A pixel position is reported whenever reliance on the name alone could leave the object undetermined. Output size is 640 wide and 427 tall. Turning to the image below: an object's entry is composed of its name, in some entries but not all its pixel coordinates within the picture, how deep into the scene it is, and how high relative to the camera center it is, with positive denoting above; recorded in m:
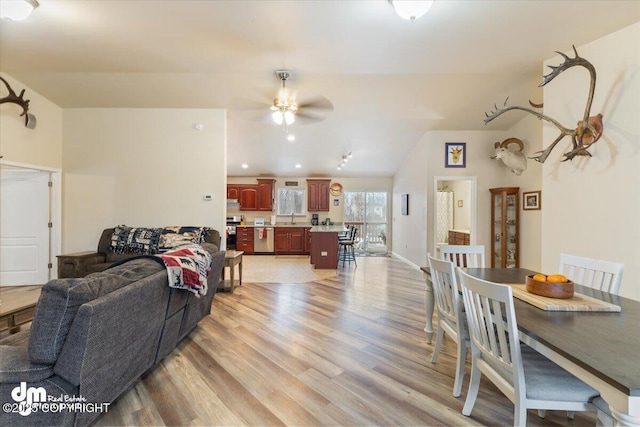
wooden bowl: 1.61 -0.46
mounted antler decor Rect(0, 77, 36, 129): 3.58 +1.50
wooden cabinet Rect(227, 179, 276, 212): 8.02 +0.54
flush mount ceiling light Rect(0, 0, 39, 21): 2.00 +1.54
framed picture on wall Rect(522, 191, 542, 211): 4.48 +0.23
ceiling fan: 3.12 +1.35
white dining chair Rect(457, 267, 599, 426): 1.25 -0.82
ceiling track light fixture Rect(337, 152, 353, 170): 6.43 +1.34
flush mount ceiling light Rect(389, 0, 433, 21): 1.77 +1.40
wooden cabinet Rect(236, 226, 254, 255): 7.78 -0.77
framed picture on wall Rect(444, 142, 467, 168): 5.21 +1.16
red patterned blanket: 1.96 -0.44
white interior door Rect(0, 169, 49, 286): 4.18 -0.27
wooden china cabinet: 4.88 -0.26
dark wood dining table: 0.89 -0.55
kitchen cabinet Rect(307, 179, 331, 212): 8.09 +0.53
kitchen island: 5.85 -0.80
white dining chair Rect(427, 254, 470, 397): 1.80 -0.68
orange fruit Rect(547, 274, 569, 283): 1.65 -0.41
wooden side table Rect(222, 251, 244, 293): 4.14 -0.79
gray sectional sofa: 1.29 -0.73
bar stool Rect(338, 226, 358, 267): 6.27 -0.68
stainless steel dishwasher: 7.78 -0.82
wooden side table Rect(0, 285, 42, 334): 2.15 -0.83
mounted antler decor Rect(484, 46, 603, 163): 2.57 +0.91
